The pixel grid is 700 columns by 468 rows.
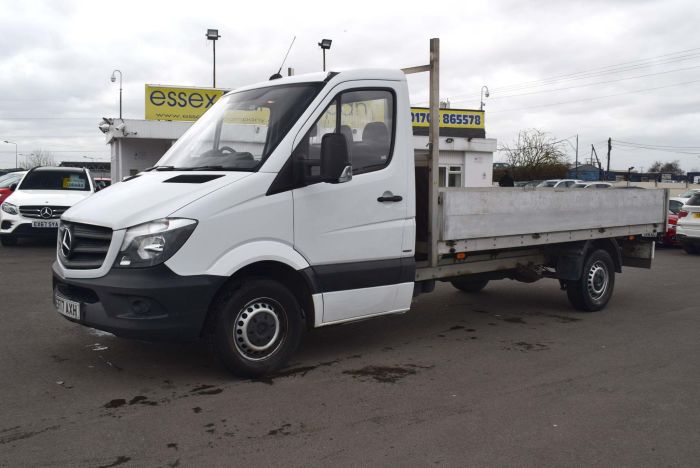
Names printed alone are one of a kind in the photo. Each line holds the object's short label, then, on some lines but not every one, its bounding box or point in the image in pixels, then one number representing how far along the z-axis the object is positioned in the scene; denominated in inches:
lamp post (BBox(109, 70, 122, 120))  1949.9
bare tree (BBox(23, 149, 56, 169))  3685.0
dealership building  964.6
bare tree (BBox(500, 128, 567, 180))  2326.5
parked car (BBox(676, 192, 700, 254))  640.4
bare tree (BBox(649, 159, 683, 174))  4043.6
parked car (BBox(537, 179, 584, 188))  1242.0
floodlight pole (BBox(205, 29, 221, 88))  1465.3
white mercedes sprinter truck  187.6
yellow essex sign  1162.0
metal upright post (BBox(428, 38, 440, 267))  249.3
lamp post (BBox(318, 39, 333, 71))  1366.9
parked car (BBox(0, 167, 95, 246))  554.9
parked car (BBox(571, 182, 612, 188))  1066.7
